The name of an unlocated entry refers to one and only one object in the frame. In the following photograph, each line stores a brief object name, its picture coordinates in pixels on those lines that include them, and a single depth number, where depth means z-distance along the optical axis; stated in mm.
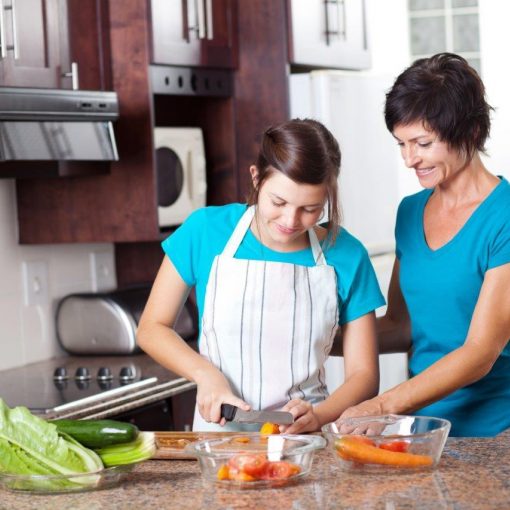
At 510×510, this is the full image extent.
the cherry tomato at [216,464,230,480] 2526
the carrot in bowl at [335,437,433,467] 2549
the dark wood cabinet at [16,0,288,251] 4079
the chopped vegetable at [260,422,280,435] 2689
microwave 4222
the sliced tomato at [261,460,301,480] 2519
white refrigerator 4524
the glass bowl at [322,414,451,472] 2552
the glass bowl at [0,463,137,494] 2528
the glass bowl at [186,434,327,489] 2516
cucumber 2599
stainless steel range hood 3551
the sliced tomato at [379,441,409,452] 2562
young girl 3025
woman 2868
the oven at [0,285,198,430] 3601
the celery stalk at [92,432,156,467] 2592
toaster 4184
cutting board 2713
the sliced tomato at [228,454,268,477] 2514
